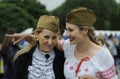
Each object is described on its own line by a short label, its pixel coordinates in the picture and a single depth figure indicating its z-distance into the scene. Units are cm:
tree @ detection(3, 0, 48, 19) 5180
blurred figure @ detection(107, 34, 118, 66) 1484
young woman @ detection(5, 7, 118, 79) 366
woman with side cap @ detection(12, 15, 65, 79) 397
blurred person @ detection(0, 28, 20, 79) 921
